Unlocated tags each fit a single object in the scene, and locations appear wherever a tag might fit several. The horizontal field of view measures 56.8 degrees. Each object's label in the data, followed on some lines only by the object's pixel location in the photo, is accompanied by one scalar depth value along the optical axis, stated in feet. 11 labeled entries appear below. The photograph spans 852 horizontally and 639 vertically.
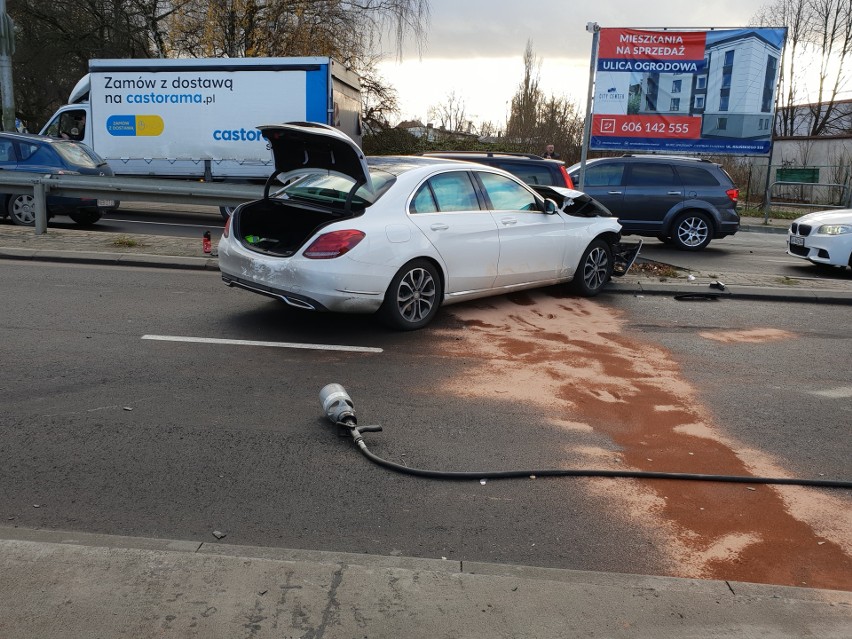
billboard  71.56
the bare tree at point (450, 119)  154.81
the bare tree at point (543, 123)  111.45
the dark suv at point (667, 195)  48.88
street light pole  65.94
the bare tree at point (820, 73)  122.52
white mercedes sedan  22.62
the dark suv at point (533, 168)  42.60
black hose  14.65
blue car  46.60
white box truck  62.39
